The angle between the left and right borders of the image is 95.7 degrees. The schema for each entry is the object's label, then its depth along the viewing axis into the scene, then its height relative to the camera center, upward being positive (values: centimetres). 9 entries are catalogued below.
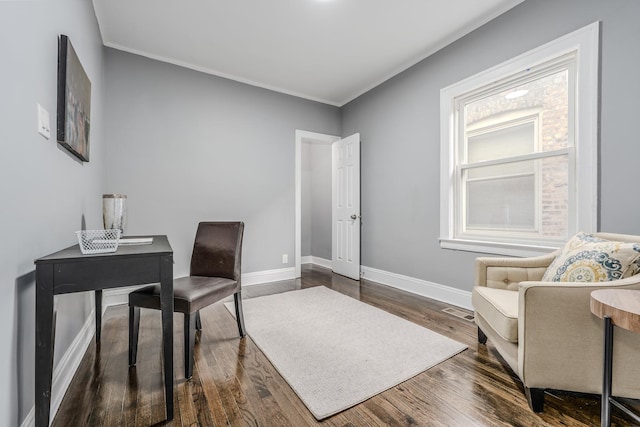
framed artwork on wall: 158 +65
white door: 412 +6
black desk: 111 -30
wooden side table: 109 -40
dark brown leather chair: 167 -49
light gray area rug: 158 -96
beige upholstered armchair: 129 -61
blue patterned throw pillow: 141 -26
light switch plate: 132 +41
